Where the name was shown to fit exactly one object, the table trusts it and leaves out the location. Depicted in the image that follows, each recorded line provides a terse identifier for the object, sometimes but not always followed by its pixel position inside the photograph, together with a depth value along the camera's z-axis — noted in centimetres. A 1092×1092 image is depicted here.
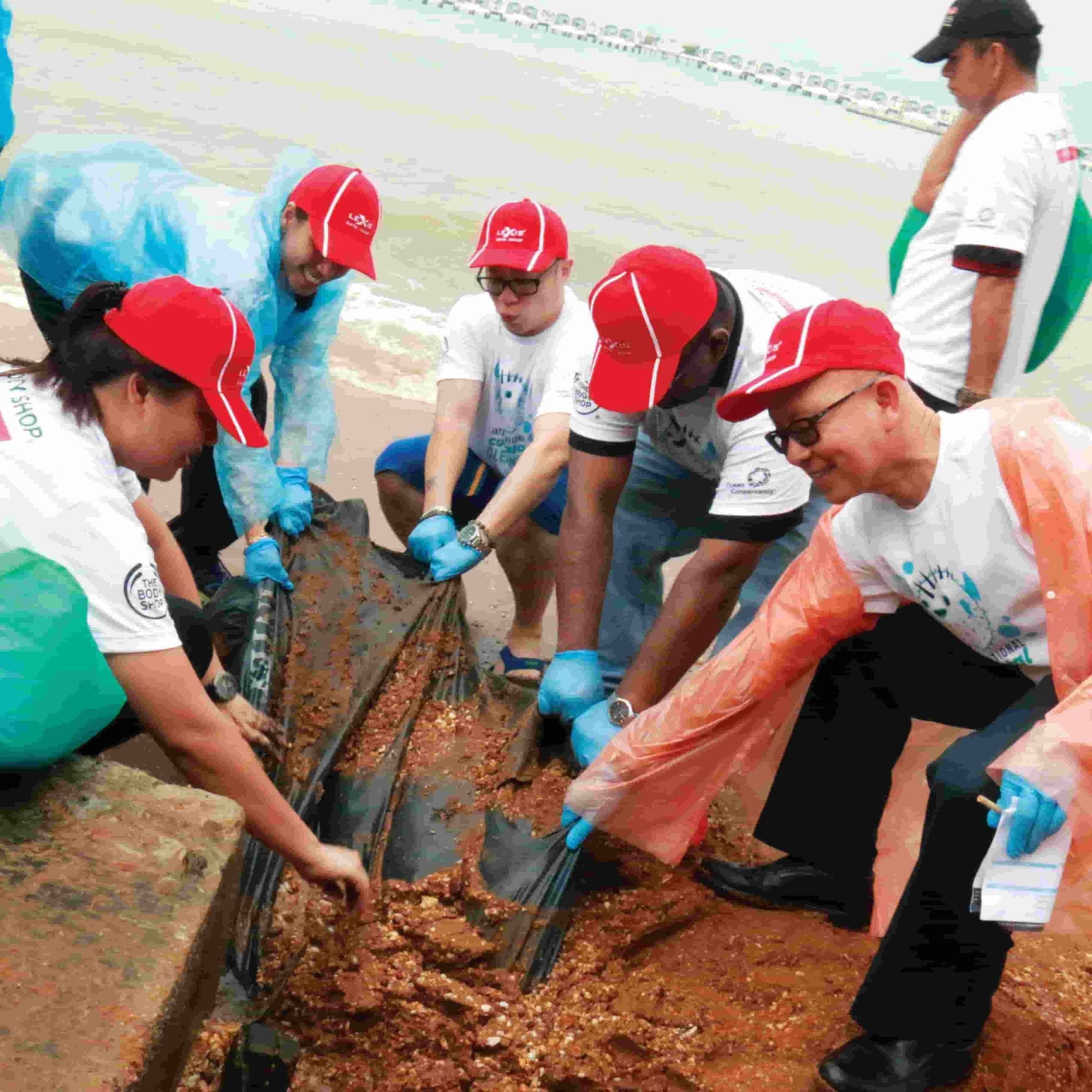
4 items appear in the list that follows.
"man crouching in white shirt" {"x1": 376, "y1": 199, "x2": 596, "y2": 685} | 290
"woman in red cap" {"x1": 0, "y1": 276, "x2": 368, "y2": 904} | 169
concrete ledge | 124
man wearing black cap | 270
